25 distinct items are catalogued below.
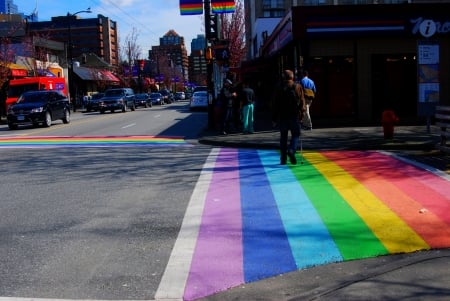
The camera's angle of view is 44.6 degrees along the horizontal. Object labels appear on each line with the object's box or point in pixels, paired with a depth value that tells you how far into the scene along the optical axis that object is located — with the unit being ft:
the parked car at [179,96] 309.10
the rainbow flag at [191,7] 69.97
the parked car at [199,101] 133.26
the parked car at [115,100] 137.59
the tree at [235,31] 189.16
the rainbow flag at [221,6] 70.14
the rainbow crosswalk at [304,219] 17.72
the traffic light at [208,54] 67.96
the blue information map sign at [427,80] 48.76
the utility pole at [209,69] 69.00
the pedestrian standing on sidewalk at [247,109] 60.29
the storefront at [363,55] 65.72
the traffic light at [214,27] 70.59
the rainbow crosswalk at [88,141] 56.75
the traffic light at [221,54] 69.46
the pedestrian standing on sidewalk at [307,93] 54.49
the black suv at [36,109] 84.38
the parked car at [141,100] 181.83
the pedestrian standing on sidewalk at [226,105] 62.28
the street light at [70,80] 177.21
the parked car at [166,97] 238.33
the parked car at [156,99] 210.51
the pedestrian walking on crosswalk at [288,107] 35.91
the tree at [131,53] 305.51
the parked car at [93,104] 150.61
